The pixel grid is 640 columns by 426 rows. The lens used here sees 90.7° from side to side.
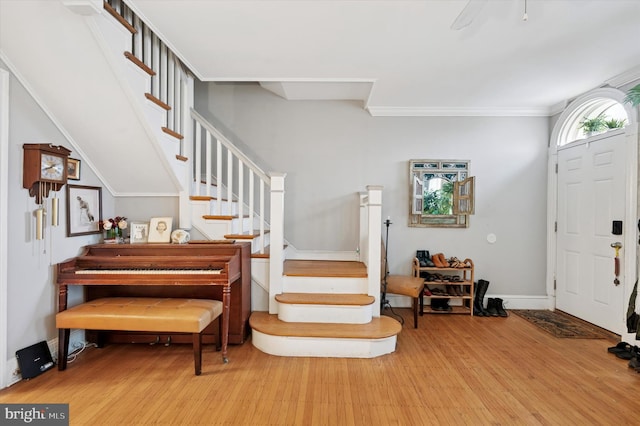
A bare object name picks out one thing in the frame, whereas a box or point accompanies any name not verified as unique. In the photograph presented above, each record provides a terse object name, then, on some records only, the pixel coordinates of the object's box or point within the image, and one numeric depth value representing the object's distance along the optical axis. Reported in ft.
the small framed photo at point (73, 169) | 8.84
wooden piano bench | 7.76
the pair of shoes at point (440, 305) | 12.92
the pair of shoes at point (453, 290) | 12.98
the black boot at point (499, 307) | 12.84
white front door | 10.80
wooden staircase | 8.97
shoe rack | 12.74
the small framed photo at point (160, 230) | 10.11
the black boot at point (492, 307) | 12.87
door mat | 10.87
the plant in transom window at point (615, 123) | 10.96
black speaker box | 7.54
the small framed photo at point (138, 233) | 10.12
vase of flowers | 9.88
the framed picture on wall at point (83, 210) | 8.93
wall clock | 7.61
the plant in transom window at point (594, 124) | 11.72
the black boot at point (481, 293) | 13.10
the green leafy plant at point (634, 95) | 8.31
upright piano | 8.48
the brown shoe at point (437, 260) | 13.05
